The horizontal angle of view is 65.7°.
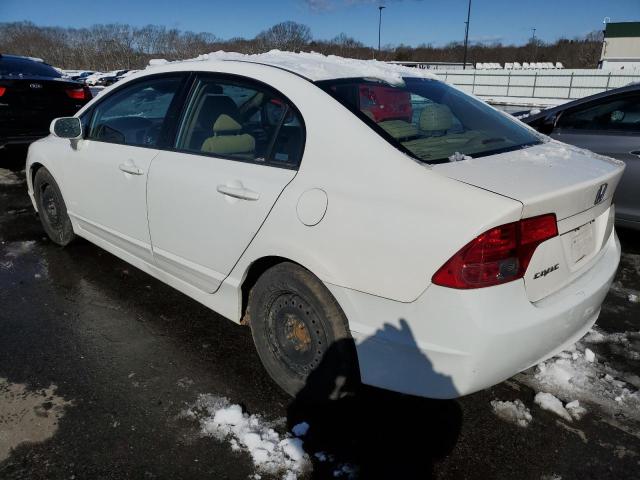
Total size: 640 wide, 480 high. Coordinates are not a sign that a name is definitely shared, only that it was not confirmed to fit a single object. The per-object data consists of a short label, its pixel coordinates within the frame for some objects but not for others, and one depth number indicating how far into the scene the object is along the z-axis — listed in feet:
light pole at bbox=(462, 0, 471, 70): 143.48
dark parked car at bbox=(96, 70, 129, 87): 106.51
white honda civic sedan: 6.23
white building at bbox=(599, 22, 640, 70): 194.49
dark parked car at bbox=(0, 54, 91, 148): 23.91
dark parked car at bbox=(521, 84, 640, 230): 14.34
